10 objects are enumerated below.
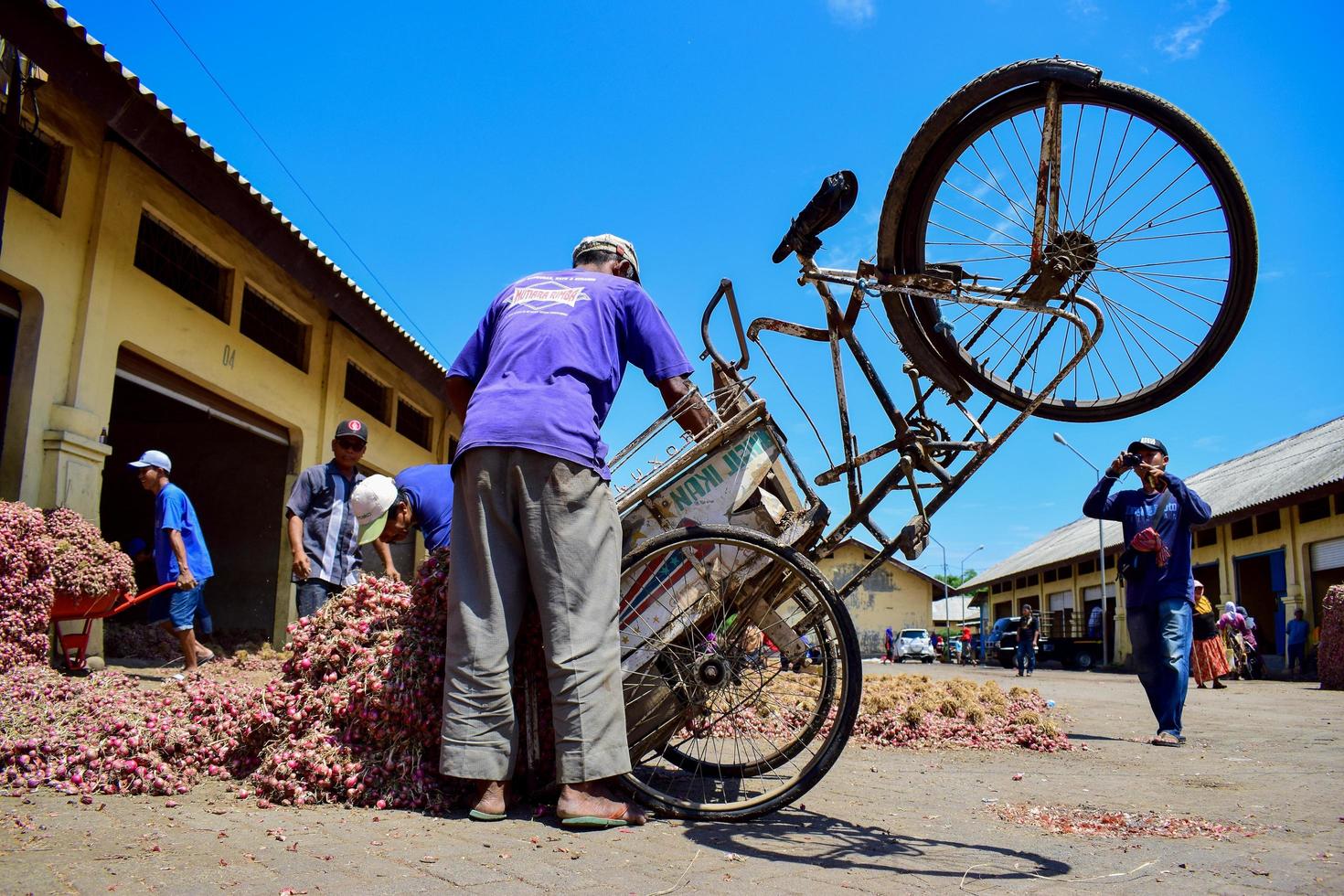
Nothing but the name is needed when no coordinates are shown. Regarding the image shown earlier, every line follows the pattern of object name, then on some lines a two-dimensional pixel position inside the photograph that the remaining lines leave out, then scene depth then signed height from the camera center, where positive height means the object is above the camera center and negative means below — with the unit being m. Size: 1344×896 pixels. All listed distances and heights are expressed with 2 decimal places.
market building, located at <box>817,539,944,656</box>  54.22 +0.92
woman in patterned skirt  8.62 -0.23
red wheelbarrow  5.73 -0.09
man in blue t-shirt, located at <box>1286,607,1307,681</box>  21.33 -0.33
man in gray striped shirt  5.46 +0.44
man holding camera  5.62 +0.27
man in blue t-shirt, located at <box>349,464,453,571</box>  4.60 +0.50
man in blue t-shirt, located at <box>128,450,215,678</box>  6.97 +0.34
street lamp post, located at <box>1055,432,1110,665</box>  29.75 -0.31
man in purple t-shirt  2.88 +0.15
